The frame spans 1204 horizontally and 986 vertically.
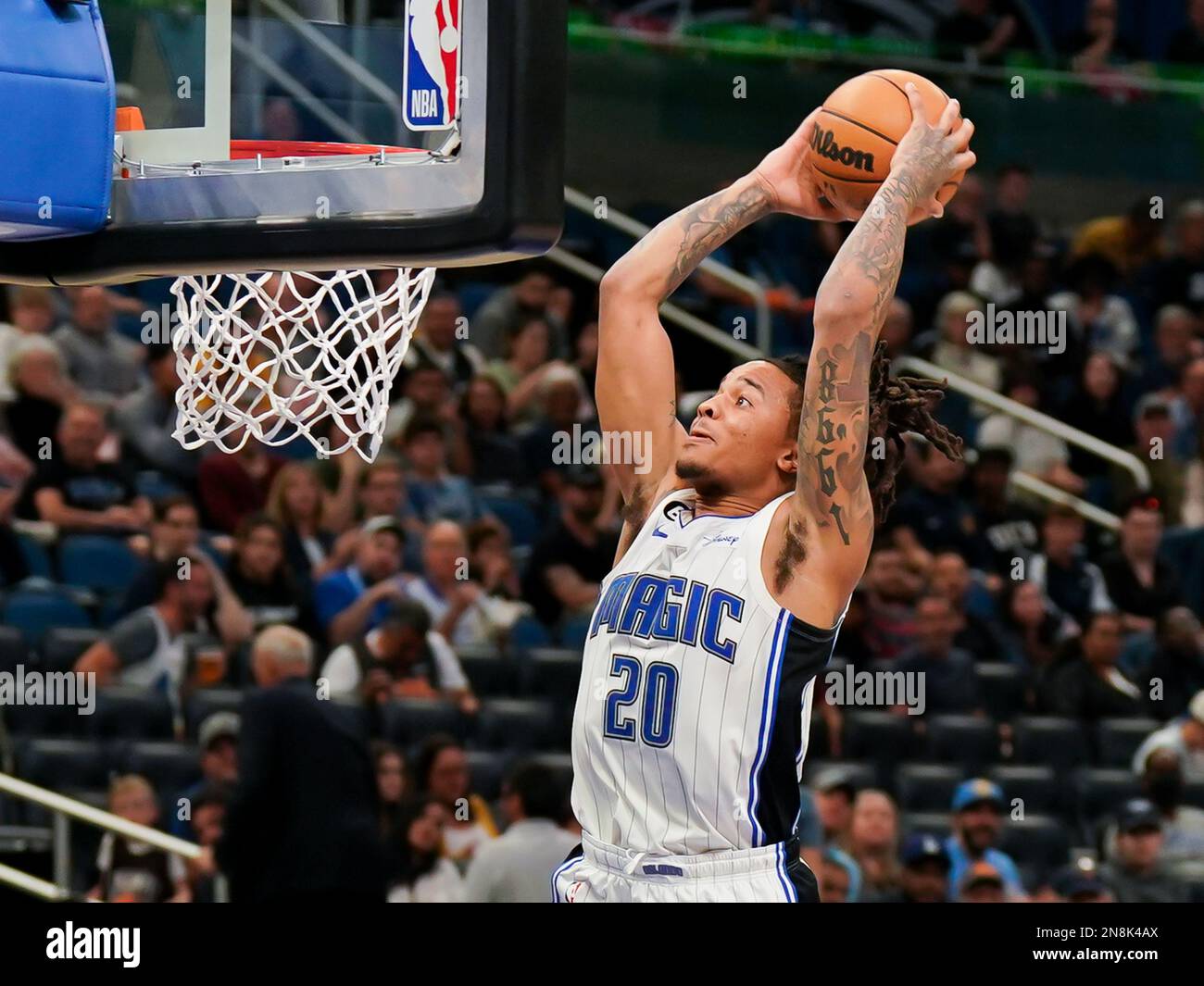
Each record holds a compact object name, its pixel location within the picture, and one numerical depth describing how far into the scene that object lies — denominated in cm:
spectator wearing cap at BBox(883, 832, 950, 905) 616
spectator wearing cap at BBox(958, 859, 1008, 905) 622
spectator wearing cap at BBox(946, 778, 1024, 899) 639
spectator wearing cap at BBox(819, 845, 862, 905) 614
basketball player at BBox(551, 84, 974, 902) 339
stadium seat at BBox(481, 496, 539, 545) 750
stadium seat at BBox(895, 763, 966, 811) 686
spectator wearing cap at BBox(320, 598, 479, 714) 646
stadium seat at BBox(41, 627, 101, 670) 652
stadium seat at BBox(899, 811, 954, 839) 662
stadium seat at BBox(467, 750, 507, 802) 643
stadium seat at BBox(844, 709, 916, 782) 695
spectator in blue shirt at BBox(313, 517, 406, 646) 670
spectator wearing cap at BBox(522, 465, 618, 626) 720
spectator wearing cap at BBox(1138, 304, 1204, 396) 873
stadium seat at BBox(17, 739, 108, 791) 634
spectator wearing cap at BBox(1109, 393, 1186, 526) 815
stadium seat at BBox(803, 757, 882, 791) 677
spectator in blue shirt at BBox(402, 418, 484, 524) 726
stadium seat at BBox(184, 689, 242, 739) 637
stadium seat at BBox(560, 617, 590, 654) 713
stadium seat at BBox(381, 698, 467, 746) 645
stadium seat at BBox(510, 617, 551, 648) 709
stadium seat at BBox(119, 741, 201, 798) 627
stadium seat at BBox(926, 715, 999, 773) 698
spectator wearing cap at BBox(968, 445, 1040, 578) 779
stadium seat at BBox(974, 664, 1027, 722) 729
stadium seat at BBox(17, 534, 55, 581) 685
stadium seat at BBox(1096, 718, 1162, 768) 718
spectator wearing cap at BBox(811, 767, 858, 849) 635
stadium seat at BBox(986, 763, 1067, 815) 694
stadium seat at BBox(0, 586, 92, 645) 671
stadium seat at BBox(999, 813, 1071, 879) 662
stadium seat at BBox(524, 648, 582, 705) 691
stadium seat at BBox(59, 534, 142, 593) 689
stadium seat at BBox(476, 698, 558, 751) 670
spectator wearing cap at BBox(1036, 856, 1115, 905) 639
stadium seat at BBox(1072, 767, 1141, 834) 698
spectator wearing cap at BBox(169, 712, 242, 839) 605
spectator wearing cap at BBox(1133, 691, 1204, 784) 693
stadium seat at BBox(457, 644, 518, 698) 689
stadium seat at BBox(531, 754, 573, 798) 633
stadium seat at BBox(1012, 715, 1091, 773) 710
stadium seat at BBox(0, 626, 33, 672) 651
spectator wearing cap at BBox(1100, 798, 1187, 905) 642
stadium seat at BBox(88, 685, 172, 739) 643
